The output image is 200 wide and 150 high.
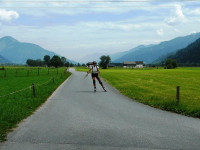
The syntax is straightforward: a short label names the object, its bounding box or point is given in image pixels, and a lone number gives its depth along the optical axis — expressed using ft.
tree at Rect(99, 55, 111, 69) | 470.96
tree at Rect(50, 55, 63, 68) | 468.34
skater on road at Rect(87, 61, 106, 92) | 55.06
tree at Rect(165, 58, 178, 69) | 434.22
